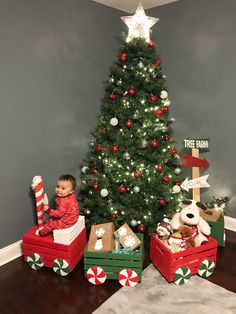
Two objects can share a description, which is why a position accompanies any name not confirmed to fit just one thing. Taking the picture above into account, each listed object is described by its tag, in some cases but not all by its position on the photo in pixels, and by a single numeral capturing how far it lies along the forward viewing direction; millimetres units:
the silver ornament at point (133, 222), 2436
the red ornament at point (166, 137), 2585
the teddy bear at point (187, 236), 2062
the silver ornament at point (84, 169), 2719
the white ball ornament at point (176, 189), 2572
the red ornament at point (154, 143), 2454
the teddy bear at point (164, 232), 2098
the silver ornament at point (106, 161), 2514
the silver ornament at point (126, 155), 2473
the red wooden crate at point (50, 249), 2082
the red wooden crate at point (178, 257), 1948
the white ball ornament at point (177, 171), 2635
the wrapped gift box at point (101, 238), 2021
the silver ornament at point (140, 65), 2410
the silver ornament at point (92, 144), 2770
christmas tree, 2461
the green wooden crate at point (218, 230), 2434
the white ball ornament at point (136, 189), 2420
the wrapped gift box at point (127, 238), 2064
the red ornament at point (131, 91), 2449
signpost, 2713
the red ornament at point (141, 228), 2467
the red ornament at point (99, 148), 2579
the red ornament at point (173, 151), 2603
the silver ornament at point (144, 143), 2430
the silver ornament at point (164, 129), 2518
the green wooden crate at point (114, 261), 1955
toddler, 2152
